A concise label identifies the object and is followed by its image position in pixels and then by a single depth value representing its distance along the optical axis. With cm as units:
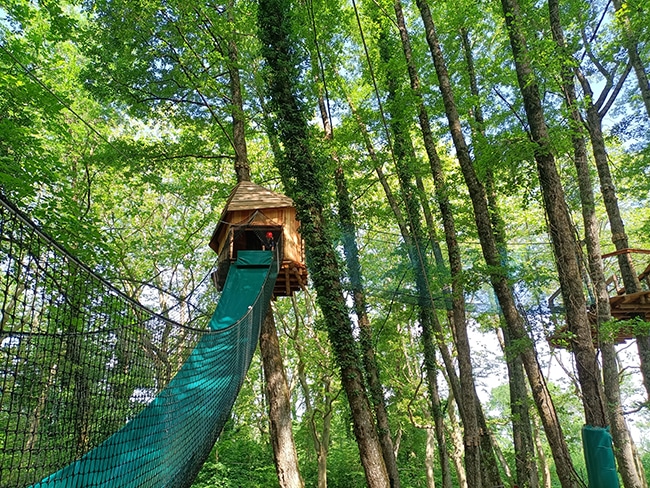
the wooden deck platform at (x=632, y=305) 451
